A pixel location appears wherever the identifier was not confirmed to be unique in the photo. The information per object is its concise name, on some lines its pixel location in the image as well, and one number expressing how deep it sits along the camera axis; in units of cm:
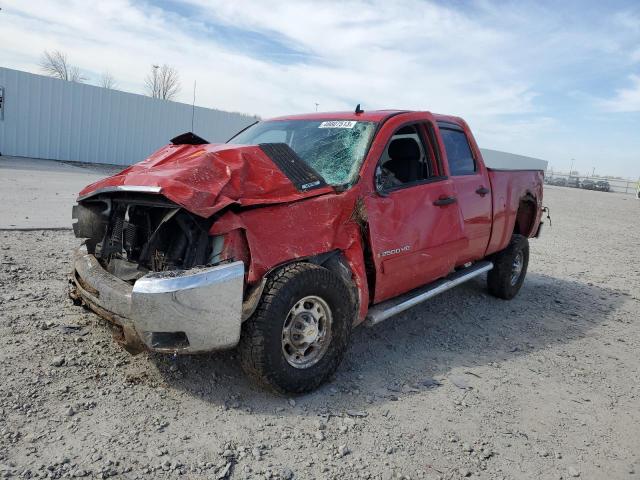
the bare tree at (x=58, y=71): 4800
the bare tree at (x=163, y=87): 5091
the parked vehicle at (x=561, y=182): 5895
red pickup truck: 282
